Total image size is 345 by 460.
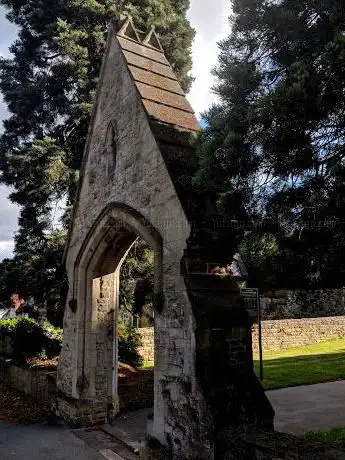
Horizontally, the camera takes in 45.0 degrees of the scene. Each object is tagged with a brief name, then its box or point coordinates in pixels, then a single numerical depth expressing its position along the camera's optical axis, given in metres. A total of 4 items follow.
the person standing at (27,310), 14.08
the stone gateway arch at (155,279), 5.22
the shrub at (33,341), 11.57
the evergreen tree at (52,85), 13.16
